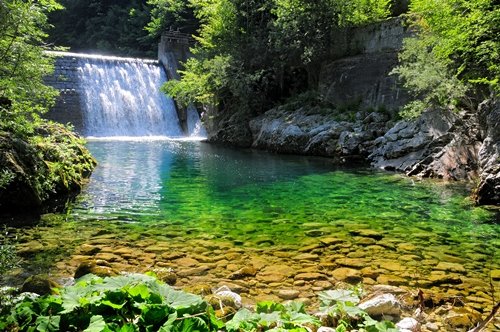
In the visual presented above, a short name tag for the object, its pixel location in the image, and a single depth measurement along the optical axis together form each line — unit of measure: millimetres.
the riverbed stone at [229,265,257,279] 5202
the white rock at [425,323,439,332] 3830
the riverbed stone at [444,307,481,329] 3955
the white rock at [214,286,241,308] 4113
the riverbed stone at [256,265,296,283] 5156
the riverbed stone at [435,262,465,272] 5461
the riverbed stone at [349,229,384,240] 6936
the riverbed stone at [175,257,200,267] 5578
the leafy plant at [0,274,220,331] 2557
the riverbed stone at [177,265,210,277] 5252
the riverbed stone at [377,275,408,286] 5031
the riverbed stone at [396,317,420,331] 3626
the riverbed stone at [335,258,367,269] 5598
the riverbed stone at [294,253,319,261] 5844
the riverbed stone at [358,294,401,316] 3822
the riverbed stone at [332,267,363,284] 5125
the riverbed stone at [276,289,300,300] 4652
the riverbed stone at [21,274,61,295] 3646
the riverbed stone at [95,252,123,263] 5702
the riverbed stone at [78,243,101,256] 5919
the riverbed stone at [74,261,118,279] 4465
